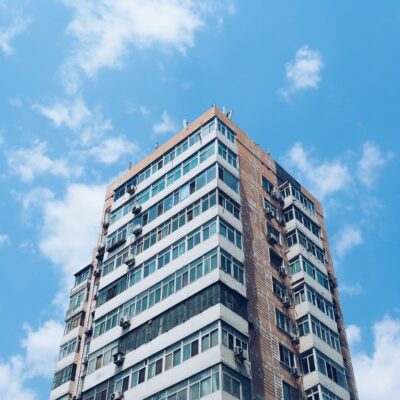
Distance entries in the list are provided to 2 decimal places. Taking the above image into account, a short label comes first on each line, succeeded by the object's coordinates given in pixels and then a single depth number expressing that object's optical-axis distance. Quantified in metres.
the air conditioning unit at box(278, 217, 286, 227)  42.59
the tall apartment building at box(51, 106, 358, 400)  31.89
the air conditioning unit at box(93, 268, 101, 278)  44.22
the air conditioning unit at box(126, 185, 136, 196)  43.89
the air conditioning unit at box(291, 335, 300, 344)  36.44
